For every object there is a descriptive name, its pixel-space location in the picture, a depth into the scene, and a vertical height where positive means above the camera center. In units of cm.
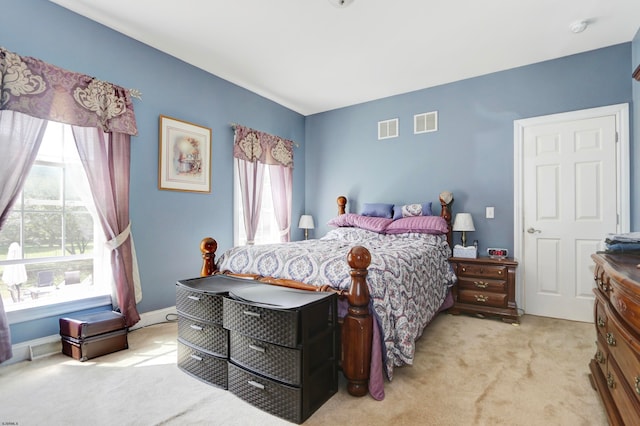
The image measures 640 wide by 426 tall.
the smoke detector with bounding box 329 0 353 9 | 239 +166
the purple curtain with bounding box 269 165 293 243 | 459 +31
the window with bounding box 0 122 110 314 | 237 -18
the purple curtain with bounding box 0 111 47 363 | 216 +43
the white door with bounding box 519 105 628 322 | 310 +11
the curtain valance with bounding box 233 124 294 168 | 395 +94
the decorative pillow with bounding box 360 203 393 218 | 409 +8
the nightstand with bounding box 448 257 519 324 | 317 -75
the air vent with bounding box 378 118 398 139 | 433 +124
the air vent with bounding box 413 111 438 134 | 404 +124
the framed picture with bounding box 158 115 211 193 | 319 +65
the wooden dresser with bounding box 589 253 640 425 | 111 -53
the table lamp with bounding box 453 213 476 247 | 354 -7
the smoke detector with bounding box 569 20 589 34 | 270 +168
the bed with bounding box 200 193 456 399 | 182 -46
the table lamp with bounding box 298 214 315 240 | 486 -9
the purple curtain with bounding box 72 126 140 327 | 264 +17
